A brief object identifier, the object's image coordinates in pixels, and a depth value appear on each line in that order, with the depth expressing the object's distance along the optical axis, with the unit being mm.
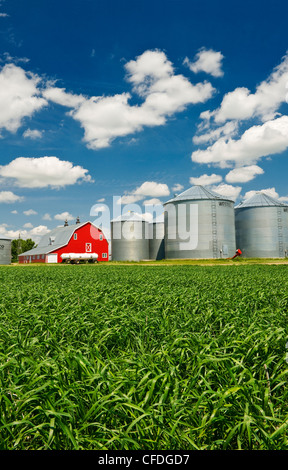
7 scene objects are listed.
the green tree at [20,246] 114875
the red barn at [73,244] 65875
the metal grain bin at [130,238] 62219
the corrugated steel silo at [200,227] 49156
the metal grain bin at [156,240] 62456
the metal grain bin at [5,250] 64863
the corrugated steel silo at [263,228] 52500
